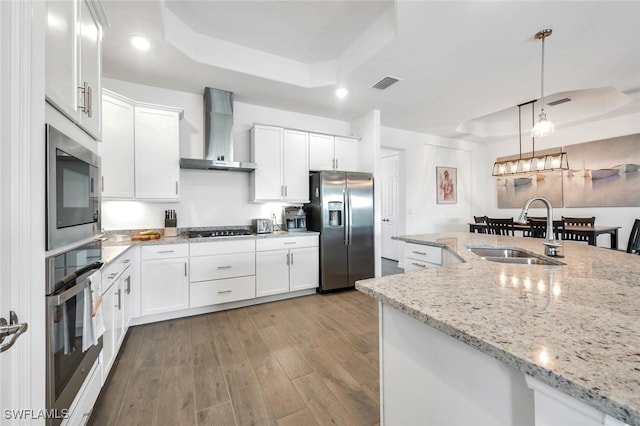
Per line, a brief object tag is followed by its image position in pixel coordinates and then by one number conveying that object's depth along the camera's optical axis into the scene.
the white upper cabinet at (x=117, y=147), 2.67
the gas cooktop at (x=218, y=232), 3.27
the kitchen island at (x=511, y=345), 0.50
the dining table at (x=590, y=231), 3.54
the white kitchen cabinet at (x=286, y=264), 3.32
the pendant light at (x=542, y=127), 2.81
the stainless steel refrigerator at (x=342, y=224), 3.71
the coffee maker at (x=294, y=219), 3.76
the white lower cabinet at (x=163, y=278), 2.71
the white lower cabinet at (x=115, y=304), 1.71
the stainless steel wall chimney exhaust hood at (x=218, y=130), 3.30
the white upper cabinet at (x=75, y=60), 1.05
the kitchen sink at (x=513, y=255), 1.68
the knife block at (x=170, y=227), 3.17
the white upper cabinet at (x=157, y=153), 2.87
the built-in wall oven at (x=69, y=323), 1.01
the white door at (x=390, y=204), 5.82
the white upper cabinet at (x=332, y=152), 3.94
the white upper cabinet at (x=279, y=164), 3.57
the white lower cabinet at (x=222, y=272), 2.95
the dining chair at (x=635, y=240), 3.42
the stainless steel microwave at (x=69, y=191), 1.00
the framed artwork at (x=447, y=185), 5.67
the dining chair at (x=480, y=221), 4.82
